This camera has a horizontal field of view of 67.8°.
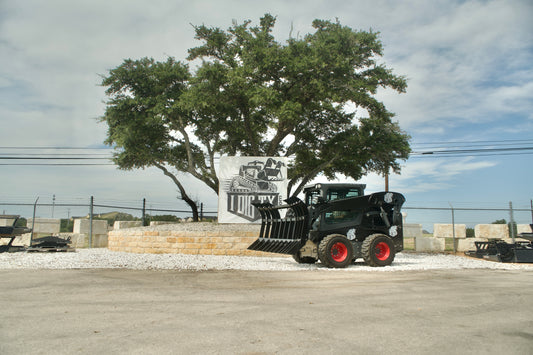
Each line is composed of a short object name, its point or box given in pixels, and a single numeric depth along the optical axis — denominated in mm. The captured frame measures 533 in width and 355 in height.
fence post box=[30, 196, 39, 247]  16930
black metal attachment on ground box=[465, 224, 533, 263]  13055
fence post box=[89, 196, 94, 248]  17766
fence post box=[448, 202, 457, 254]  17922
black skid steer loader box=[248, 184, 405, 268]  10938
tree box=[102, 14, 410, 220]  19188
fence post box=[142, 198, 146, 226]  19066
